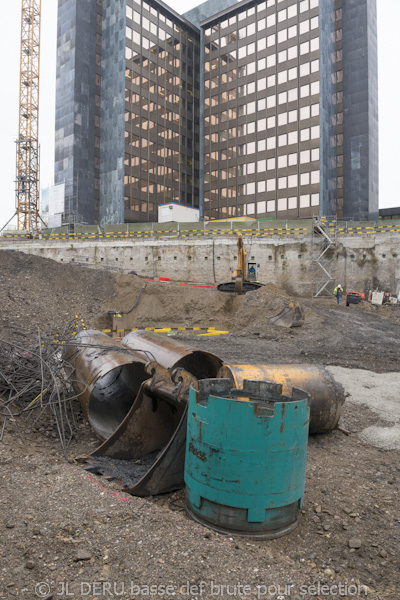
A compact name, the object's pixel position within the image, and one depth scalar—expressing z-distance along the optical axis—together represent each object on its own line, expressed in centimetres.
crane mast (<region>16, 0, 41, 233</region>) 5744
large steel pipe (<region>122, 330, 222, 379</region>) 636
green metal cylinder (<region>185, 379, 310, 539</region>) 357
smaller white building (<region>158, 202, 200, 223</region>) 4734
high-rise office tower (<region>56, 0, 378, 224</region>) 5066
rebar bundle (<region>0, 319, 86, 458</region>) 601
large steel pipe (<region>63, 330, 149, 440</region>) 615
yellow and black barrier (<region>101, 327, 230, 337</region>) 1866
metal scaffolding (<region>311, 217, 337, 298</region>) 3216
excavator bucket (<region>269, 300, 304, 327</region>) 1886
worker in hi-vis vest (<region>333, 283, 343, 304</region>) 2648
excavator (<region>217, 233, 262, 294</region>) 2295
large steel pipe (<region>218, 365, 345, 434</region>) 580
